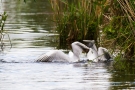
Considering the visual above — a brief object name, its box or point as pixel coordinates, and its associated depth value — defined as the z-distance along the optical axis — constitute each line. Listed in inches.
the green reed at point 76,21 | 708.7
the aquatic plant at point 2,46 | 682.1
